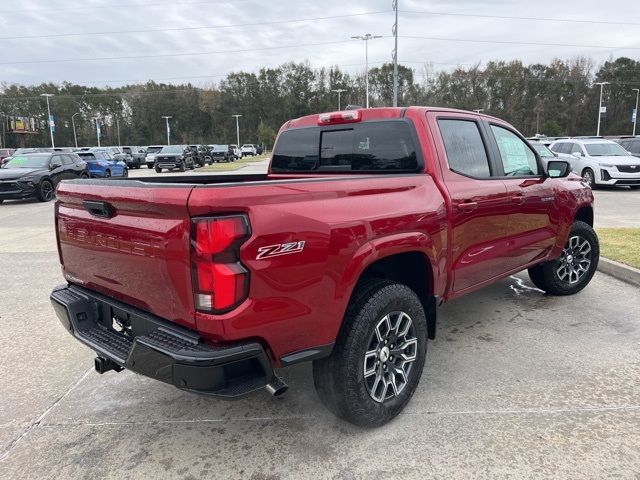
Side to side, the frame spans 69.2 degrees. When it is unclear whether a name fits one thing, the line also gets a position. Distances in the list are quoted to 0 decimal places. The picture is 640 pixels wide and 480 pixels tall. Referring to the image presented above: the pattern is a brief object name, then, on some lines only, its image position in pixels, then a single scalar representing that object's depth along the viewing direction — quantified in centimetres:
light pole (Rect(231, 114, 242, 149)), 8691
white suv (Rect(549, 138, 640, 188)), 1555
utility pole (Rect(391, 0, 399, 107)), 2833
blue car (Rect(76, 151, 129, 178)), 2305
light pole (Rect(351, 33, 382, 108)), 3700
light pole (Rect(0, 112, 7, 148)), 7952
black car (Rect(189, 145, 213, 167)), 3661
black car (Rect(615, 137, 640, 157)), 1914
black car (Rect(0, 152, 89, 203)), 1427
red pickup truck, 212
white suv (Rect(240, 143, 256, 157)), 6834
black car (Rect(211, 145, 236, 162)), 4903
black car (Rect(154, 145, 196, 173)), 3058
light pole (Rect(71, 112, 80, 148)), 8767
